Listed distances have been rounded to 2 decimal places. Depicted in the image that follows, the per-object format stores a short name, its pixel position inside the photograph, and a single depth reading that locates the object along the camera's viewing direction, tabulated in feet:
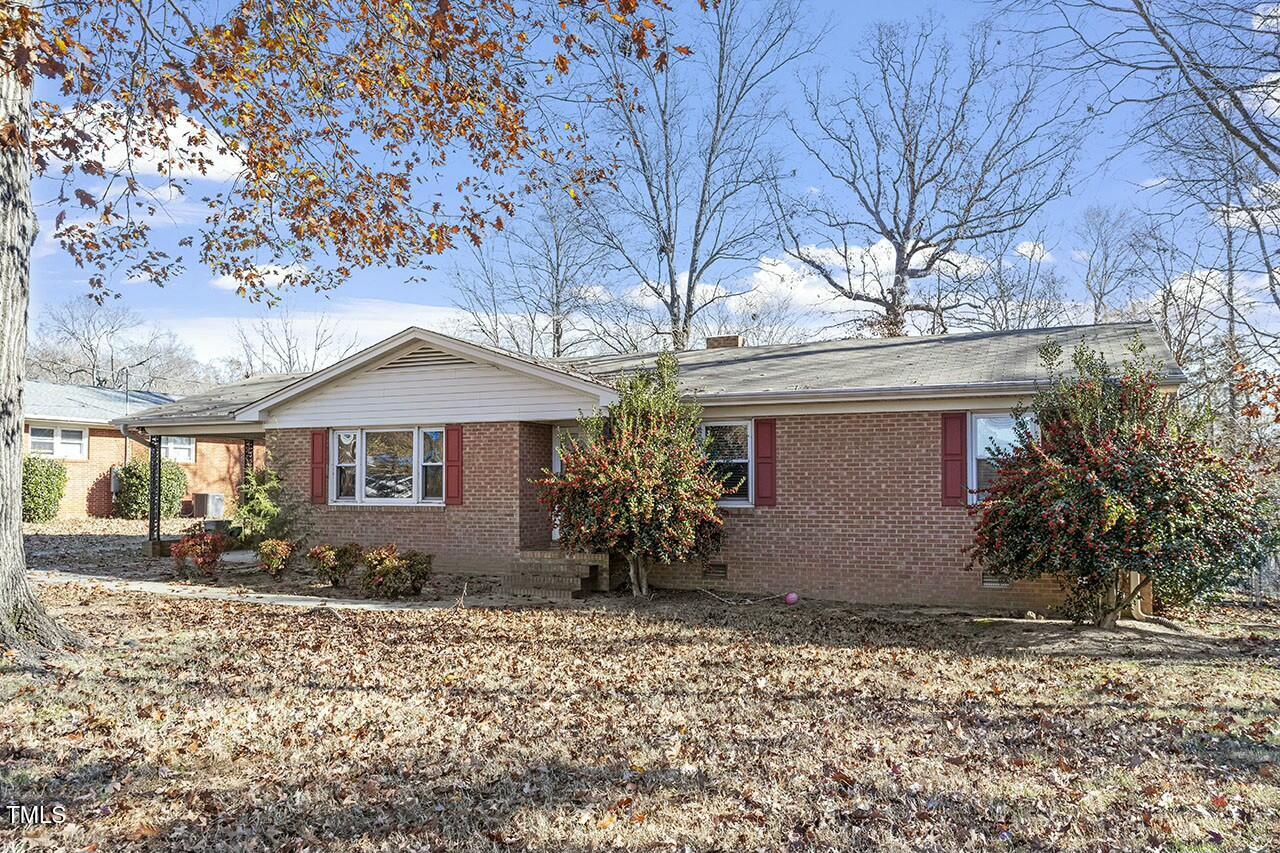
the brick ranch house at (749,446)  38.65
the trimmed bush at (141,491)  84.99
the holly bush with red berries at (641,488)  38.06
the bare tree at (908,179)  91.30
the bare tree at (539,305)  106.54
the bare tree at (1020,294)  96.07
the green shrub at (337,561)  42.68
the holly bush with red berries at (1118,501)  29.09
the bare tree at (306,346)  165.99
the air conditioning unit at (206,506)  89.97
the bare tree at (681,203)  90.48
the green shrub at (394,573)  40.19
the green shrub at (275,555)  45.24
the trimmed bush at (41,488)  76.79
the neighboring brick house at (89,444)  81.87
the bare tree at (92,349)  179.63
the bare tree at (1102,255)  101.81
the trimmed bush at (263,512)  48.91
